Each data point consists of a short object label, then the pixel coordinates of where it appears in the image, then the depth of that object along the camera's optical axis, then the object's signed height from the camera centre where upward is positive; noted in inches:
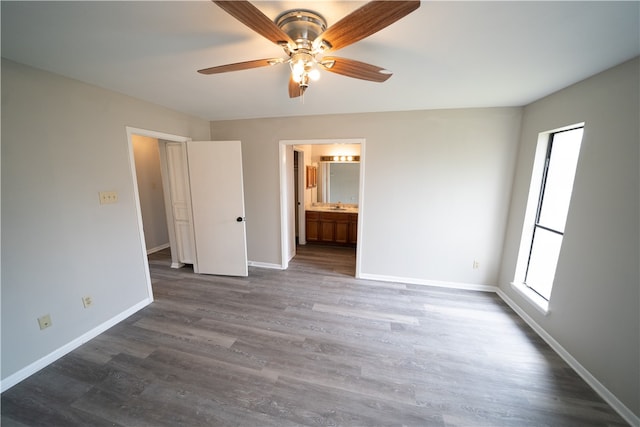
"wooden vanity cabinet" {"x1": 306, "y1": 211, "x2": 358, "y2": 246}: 182.4 -39.3
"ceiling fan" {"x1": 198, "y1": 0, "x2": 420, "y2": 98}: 33.8 +27.1
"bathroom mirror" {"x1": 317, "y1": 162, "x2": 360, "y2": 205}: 195.9 -1.2
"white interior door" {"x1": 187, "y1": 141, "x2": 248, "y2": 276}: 121.0 -14.8
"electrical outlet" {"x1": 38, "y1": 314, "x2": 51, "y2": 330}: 69.8 -45.3
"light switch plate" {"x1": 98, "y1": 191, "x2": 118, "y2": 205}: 84.1 -6.9
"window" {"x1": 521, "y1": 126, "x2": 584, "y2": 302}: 81.0 -9.8
